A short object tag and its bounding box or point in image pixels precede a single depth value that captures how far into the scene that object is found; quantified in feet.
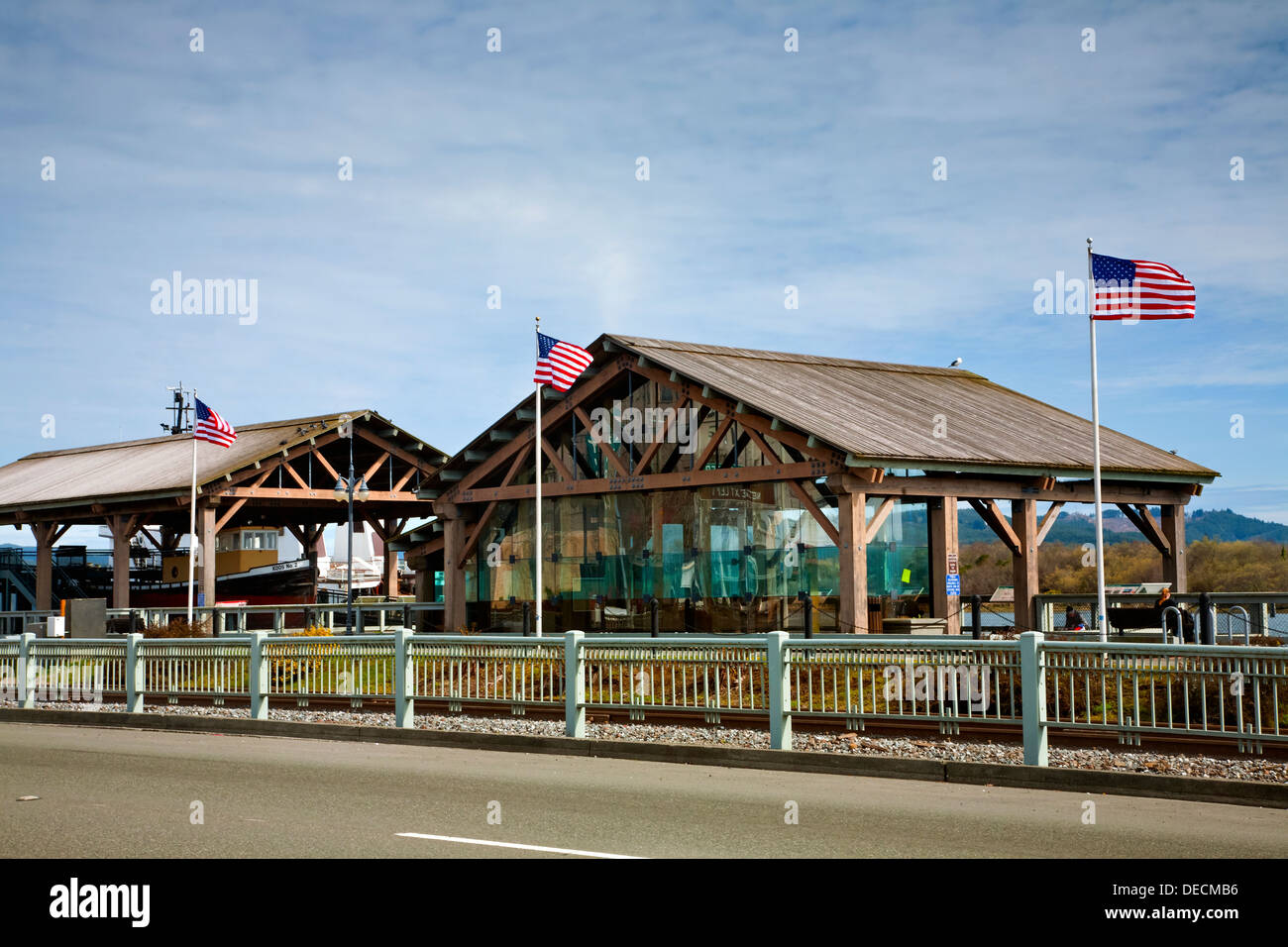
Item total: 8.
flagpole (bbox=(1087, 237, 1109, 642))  71.14
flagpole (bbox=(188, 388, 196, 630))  118.21
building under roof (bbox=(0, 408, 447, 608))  134.72
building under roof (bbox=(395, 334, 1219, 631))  91.76
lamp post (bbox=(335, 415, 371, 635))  122.62
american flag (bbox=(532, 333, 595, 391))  95.14
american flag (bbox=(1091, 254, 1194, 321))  70.64
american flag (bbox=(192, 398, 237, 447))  119.44
